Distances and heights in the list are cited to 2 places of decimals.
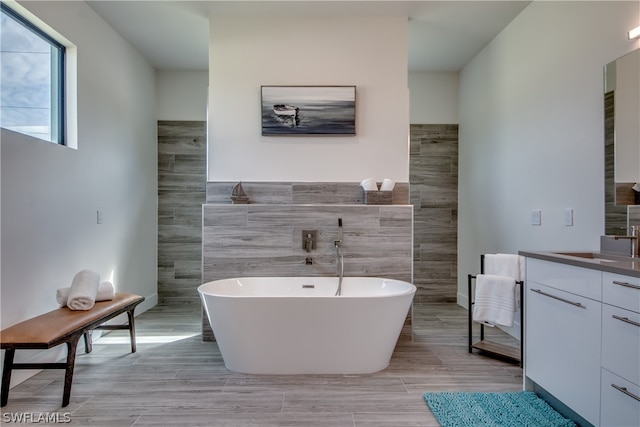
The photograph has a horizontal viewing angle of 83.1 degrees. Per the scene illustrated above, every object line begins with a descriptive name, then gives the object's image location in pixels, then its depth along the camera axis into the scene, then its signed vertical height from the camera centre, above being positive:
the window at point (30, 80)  2.39 +0.96
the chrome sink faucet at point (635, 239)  2.01 -0.14
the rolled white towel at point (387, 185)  3.18 +0.25
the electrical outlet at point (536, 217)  2.94 -0.03
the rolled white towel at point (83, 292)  2.47 -0.56
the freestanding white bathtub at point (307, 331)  2.38 -0.80
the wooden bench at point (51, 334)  1.96 -0.70
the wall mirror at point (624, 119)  2.09 +0.58
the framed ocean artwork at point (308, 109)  3.26 +0.94
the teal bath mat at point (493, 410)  1.91 -1.11
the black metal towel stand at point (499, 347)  2.59 -1.07
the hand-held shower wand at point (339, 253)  3.12 -0.35
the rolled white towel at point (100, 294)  2.54 -0.61
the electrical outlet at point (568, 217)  2.59 -0.02
